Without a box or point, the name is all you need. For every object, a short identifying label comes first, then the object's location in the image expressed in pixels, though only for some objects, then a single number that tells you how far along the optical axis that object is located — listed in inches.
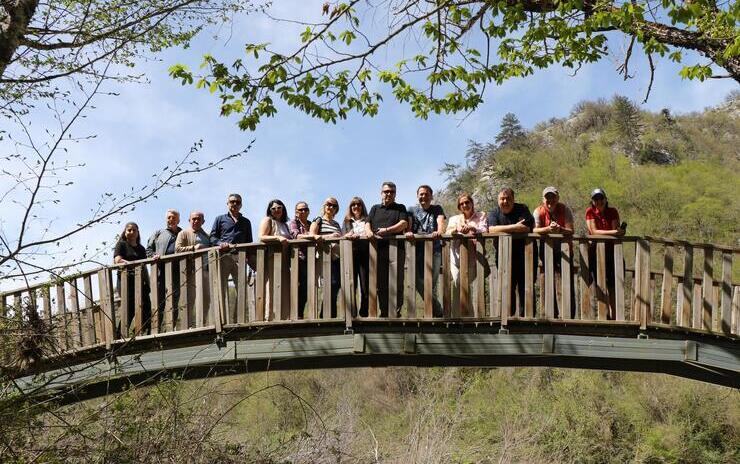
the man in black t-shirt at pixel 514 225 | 333.1
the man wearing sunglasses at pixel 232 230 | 348.2
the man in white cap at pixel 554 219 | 333.1
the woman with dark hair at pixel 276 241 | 335.3
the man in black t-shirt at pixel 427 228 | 336.8
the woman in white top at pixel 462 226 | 332.5
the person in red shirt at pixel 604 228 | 337.1
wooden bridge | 331.9
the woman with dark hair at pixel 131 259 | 355.3
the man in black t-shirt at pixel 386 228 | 335.0
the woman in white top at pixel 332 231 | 340.2
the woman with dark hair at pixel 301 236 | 343.9
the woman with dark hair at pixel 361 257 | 337.4
